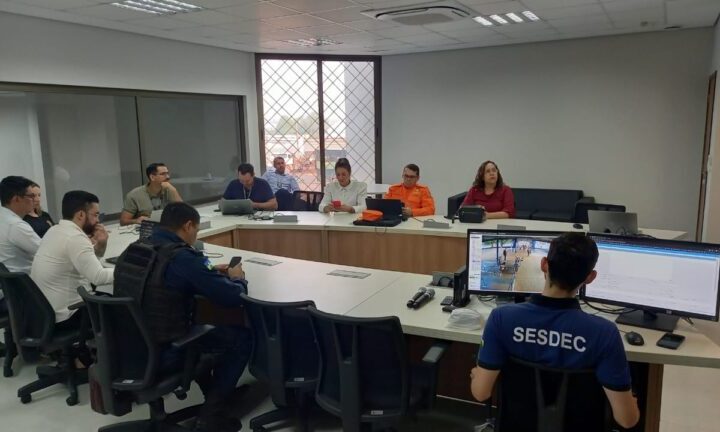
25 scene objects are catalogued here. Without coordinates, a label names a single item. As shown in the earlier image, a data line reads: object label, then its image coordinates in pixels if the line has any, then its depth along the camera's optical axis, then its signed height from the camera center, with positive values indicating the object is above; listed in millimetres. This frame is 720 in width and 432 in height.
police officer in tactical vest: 2404 -692
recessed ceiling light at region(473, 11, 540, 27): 5117 +1221
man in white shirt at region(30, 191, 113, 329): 2898 -636
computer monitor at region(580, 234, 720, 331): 2062 -580
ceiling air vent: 4566 +1171
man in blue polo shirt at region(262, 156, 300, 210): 6746 -438
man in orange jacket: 4973 -515
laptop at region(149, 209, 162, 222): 4155 -559
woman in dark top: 3814 -523
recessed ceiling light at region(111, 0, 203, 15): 4375 +1187
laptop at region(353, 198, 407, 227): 4527 -586
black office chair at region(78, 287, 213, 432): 2312 -952
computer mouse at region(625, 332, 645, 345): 2008 -768
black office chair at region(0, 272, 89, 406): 2830 -992
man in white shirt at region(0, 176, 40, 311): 3307 -558
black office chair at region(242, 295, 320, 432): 2287 -907
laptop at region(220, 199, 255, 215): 5148 -607
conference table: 2131 -785
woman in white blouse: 5238 -496
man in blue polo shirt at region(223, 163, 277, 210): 5602 -490
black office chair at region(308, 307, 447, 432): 2043 -907
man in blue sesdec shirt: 1578 -602
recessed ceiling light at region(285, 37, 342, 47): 6220 +1225
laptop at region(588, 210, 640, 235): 3398 -552
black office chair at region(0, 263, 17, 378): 3346 -1298
